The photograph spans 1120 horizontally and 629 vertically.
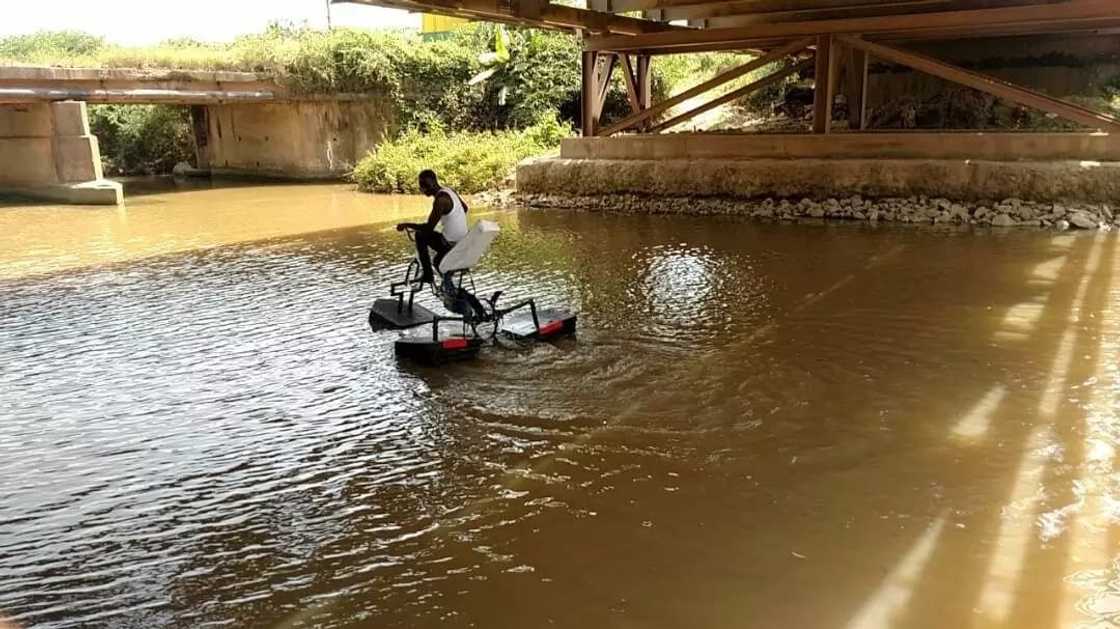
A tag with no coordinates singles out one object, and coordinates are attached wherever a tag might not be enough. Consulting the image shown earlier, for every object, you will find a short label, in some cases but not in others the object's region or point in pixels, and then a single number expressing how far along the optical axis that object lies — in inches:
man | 284.2
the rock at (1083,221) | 516.7
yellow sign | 1589.6
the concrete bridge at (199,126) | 825.5
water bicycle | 277.7
